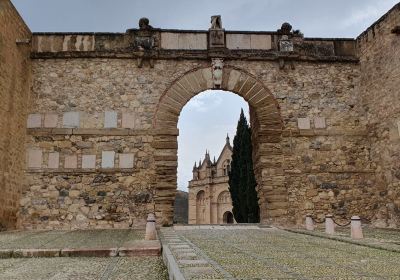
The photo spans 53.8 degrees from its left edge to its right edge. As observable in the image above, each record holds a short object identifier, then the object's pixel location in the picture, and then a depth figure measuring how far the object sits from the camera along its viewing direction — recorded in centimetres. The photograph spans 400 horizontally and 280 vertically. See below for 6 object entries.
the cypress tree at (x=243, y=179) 2086
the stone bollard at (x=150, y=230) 648
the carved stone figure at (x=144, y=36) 1052
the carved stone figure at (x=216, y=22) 1080
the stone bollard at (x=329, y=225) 794
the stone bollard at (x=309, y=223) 884
